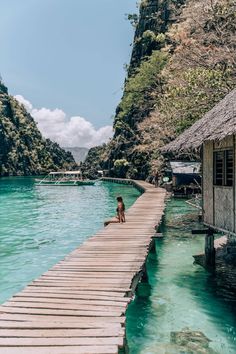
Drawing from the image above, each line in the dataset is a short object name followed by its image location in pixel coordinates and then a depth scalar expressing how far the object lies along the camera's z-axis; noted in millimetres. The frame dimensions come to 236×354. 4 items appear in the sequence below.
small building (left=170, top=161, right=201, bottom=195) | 39062
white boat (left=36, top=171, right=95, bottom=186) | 75250
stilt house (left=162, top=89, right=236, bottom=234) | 11672
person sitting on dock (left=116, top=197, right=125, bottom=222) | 17944
